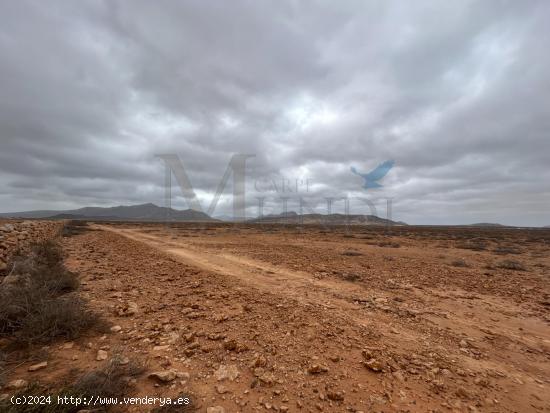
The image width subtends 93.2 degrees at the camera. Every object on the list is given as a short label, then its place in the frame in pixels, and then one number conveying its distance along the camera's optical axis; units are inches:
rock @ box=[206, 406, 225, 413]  104.7
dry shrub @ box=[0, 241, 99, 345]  147.9
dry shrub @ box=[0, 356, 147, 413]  93.2
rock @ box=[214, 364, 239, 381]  126.5
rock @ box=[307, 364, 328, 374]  131.7
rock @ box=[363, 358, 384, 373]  134.2
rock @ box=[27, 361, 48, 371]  121.3
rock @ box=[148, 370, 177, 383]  120.5
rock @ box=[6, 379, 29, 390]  106.6
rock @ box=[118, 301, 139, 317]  193.8
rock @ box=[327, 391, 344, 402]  114.7
